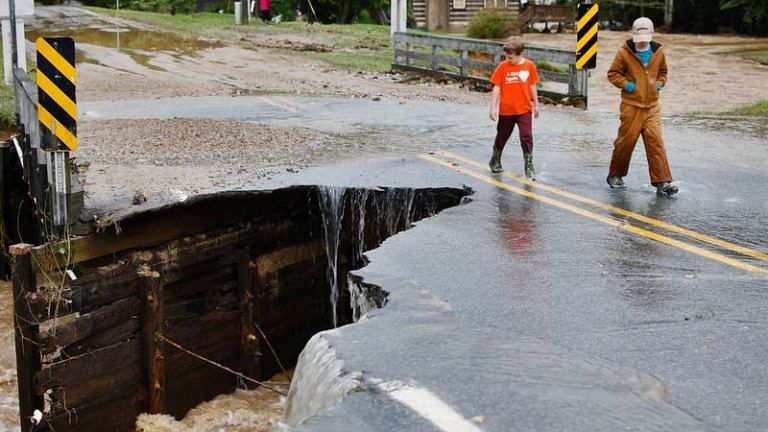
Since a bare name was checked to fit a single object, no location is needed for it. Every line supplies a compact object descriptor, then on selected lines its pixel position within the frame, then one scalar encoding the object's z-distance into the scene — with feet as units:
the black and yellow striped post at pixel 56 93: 29.43
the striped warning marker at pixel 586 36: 64.69
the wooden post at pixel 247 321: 35.88
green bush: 112.98
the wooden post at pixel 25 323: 27.91
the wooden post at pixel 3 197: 42.50
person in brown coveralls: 35.04
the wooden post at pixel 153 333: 31.30
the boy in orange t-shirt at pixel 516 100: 37.68
